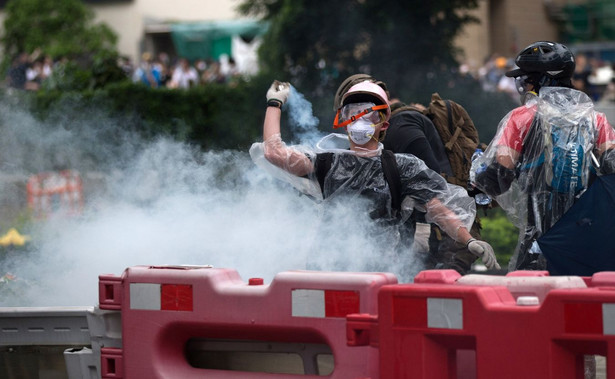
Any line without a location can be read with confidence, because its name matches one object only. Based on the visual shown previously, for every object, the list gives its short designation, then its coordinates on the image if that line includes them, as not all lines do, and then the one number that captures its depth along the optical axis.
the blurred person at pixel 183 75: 33.58
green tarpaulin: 45.56
